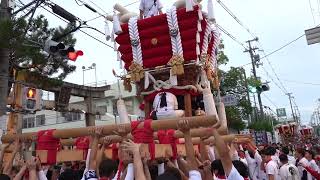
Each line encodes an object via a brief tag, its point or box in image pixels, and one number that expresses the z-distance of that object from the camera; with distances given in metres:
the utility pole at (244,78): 20.66
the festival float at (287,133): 29.80
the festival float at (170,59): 5.69
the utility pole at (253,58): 28.06
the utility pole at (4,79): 7.00
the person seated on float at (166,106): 5.49
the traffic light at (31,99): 9.30
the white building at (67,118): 27.30
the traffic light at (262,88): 22.25
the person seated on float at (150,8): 6.56
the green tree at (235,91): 19.14
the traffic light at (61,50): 7.40
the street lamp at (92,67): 26.22
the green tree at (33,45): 6.44
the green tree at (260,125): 28.34
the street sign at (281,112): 52.03
